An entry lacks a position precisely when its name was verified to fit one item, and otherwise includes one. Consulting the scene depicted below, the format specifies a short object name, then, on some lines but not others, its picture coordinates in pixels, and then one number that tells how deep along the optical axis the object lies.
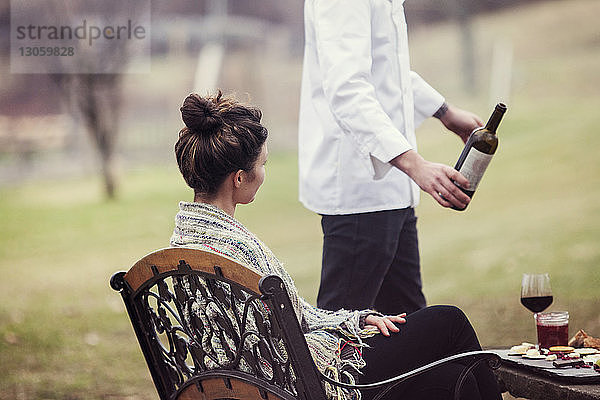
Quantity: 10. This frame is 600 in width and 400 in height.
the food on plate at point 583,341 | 6.23
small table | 5.85
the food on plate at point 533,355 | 6.13
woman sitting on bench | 5.88
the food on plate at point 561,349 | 6.14
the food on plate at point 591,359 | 6.02
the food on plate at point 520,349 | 6.21
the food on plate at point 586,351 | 6.11
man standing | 6.21
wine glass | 6.31
